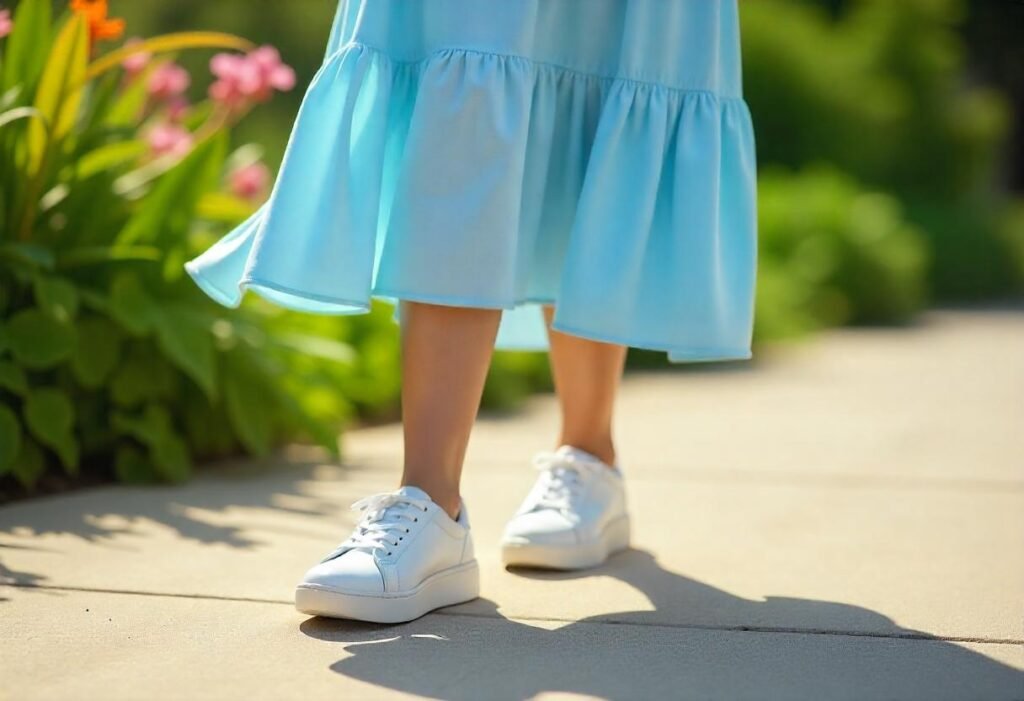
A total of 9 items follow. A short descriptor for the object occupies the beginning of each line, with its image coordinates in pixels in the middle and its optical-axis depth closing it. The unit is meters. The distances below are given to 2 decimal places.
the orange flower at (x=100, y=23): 2.46
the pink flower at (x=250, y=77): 2.91
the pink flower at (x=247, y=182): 3.29
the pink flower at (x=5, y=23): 2.41
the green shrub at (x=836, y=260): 6.92
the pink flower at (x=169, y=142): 2.94
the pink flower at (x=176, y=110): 3.33
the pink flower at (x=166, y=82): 3.24
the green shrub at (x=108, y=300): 2.47
